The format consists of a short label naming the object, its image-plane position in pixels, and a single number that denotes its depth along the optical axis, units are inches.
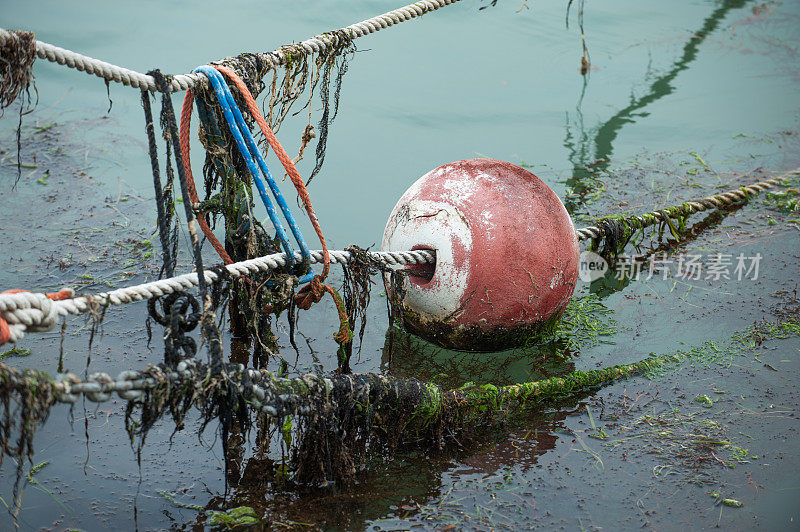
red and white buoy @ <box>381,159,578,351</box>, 167.6
